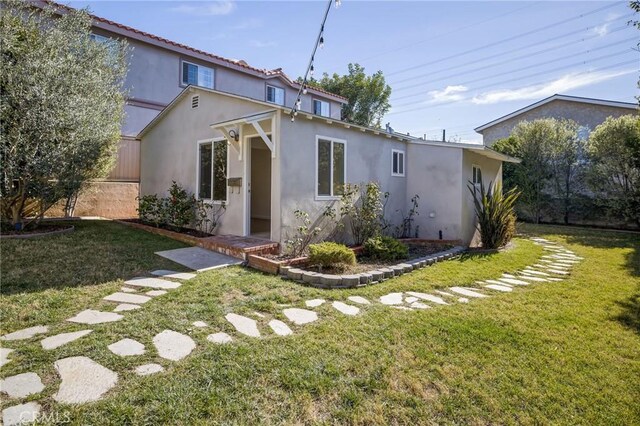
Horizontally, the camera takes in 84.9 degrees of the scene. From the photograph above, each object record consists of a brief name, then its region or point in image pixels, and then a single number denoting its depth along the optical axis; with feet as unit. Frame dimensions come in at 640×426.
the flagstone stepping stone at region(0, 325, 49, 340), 11.05
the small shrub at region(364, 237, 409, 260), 25.80
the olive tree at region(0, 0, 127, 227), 23.77
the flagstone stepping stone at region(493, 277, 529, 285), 21.56
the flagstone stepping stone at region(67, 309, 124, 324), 12.53
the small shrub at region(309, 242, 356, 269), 21.43
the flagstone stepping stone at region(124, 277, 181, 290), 17.12
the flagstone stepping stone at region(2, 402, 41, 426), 7.46
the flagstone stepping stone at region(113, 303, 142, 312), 13.81
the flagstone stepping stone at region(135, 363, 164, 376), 9.51
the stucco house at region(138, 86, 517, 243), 25.62
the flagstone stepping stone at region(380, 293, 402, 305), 16.89
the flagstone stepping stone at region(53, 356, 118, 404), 8.33
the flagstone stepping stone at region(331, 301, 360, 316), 15.21
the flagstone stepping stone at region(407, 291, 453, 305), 17.26
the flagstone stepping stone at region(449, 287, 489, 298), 18.75
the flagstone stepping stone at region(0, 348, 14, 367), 9.57
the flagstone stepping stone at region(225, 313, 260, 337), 12.56
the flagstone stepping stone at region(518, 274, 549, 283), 22.30
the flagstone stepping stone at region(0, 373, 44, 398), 8.31
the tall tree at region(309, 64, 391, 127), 88.74
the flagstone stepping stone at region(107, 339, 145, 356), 10.44
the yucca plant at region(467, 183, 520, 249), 33.09
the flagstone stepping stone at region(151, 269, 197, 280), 19.06
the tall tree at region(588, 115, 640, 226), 46.11
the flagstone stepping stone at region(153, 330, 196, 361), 10.57
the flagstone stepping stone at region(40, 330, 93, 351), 10.59
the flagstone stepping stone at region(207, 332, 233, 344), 11.63
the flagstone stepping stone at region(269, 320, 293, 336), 12.70
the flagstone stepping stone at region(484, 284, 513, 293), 20.03
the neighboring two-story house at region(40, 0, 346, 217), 40.24
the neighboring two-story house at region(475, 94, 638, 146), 61.11
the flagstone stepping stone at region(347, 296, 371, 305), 16.68
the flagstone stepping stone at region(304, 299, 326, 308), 15.84
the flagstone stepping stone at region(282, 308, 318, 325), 13.98
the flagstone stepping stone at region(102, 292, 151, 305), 14.80
